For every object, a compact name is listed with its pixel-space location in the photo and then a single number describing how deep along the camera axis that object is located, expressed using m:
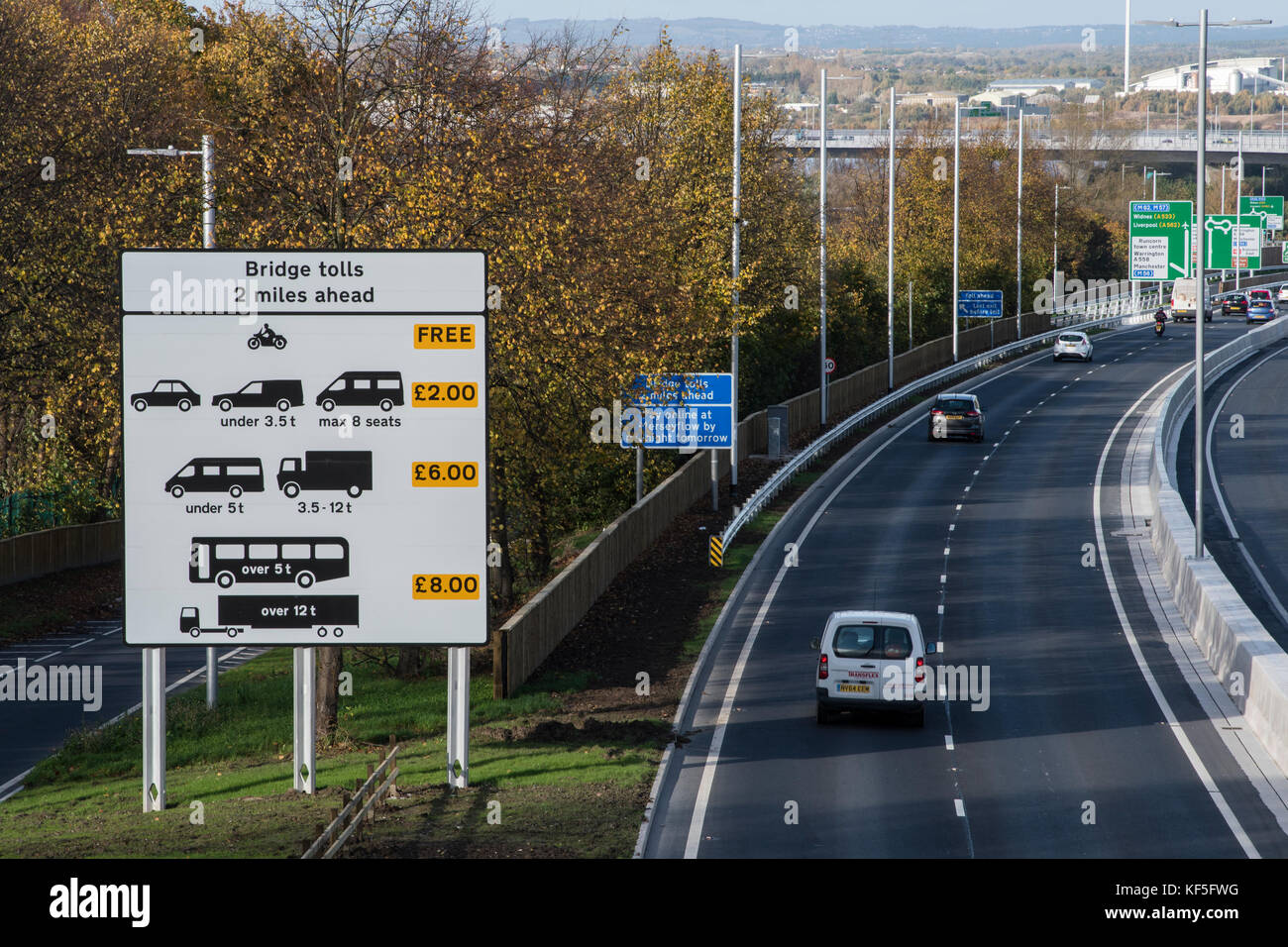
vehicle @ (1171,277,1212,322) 91.81
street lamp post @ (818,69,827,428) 50.19
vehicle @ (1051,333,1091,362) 75.31
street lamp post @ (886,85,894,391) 59.66
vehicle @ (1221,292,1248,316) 98.38
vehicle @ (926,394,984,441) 51.78
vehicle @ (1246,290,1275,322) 94.62
